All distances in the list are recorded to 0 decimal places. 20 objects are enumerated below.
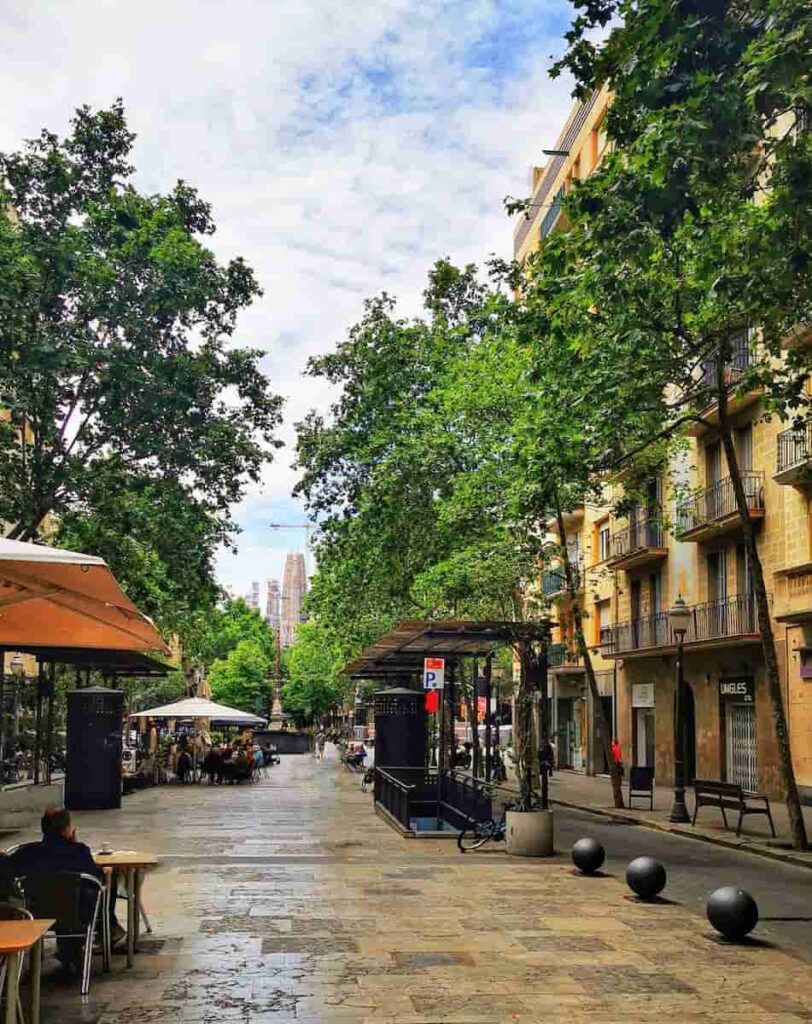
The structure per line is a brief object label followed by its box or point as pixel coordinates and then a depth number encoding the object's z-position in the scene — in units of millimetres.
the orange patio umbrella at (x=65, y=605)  7199
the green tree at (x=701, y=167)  9992
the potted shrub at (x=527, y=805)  15859
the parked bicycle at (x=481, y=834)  16703
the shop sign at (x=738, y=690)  30594
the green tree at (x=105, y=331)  22719
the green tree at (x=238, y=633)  111094
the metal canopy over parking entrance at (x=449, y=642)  17391
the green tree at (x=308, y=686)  104750
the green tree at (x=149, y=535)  24438
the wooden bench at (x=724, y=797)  19828
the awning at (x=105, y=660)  24641
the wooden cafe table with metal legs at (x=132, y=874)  8870
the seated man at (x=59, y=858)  8383
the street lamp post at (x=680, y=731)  22438
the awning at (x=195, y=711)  35750
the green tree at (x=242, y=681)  99812
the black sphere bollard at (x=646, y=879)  11992
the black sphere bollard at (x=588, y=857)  13953
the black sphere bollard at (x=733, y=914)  9836
